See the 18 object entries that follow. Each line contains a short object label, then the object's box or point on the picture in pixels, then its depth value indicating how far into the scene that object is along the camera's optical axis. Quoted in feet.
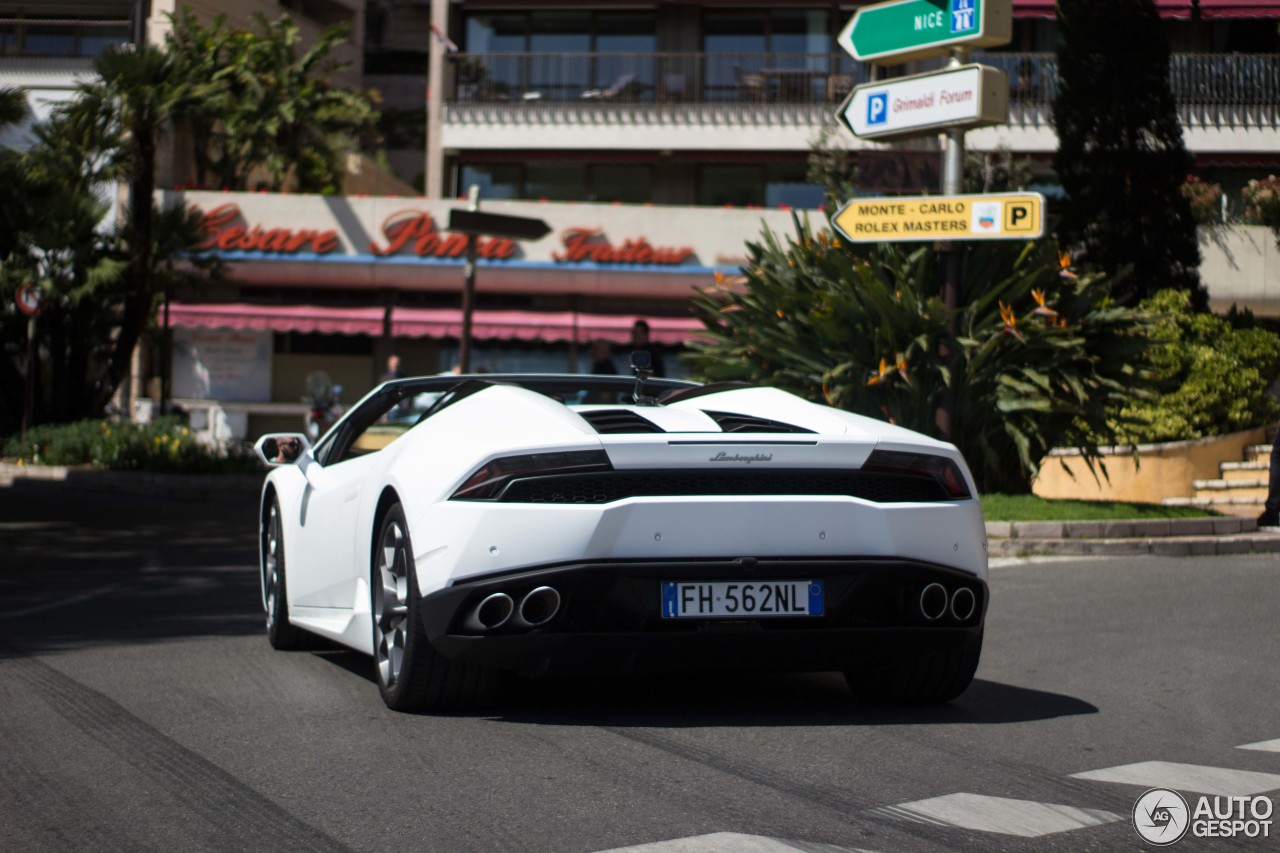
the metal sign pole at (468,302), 69.21
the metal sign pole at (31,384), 82.94
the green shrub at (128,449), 72.69
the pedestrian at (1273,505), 49.52
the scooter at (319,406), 88.94
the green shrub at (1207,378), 61.57
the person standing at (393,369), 90.33
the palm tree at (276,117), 127.95
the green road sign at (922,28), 43.37
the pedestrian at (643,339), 48.91
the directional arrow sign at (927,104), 42.57
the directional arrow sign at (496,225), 65.41
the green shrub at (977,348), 46.78
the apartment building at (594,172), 116.06
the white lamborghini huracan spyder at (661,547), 17.54
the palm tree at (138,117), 82.74
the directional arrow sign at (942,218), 41.96
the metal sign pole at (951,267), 45.03
